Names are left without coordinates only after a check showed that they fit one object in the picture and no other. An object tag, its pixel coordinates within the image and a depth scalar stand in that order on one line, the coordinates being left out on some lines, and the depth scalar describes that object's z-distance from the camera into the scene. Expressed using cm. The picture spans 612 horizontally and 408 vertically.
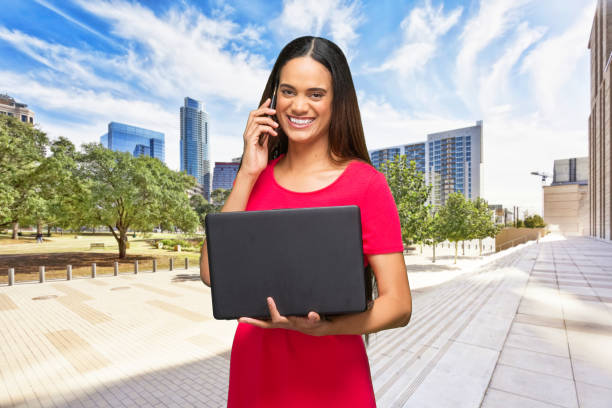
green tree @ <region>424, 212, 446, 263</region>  1821
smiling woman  96
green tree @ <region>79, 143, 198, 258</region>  1833
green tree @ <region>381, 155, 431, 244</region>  1756
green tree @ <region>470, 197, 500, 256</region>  2484
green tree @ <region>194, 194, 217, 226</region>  4992
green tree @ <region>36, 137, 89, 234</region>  1672
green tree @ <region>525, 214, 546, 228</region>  6316
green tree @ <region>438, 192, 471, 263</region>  2308
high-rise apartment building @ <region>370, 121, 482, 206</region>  10238
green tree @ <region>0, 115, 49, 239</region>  1421
